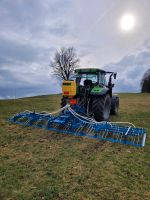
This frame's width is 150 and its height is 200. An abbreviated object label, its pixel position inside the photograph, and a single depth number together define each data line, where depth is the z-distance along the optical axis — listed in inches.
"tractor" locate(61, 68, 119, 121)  208.1
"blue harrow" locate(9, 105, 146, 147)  163.5
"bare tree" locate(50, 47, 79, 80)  901.0
